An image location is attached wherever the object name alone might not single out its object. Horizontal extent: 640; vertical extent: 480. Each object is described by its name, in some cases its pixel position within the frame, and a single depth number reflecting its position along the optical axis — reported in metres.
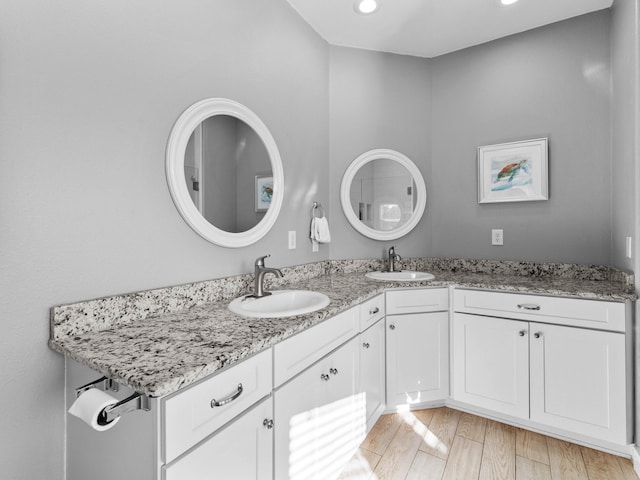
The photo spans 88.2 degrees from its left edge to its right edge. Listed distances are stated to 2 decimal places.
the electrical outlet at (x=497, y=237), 2.48
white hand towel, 2.28
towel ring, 2.33
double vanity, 0.86
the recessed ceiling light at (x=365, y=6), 2.10
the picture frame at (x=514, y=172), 2.31
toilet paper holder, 0.74
